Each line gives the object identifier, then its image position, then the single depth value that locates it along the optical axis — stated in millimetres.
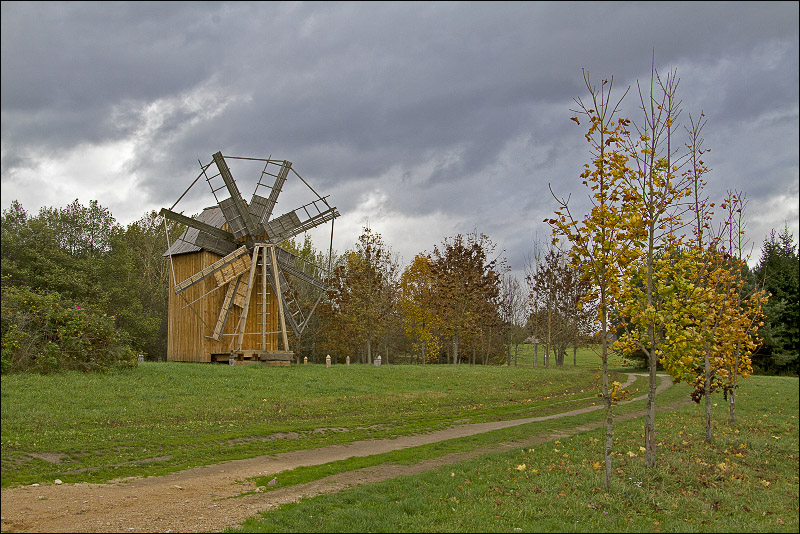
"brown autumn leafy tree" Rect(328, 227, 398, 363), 43719
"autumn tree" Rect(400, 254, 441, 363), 46531
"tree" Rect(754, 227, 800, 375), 41781
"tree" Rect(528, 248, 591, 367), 48844
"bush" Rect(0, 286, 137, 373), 17250
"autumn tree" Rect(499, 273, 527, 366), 54312
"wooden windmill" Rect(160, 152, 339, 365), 31344
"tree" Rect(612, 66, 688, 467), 10352
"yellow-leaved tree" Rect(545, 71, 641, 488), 9695
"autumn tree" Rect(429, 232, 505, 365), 43688
